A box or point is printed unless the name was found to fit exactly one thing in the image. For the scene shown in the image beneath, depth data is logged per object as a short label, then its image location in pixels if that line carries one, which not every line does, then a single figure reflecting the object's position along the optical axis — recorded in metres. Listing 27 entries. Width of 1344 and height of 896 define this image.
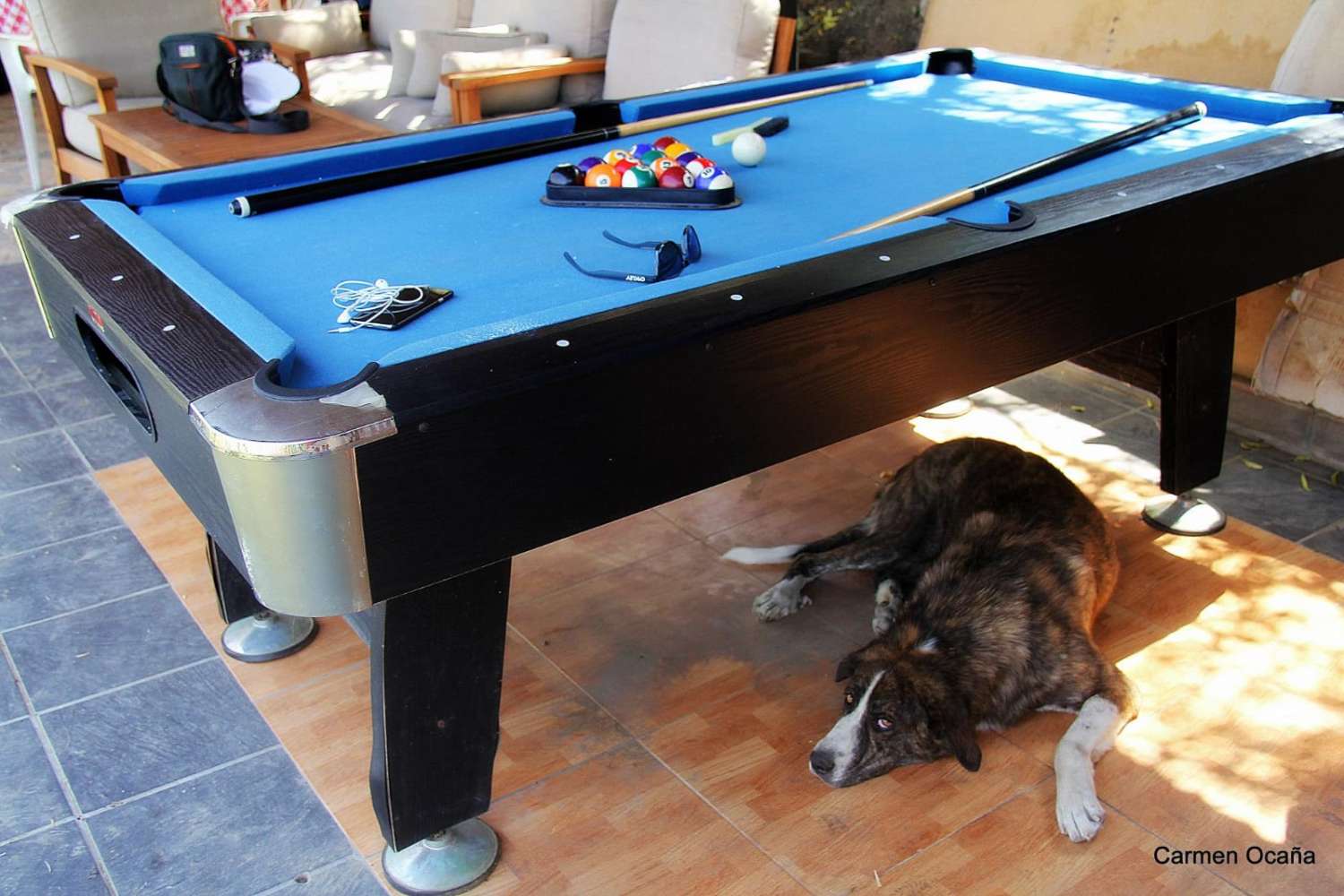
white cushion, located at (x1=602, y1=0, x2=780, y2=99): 4.19
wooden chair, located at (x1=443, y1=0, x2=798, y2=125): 4.22
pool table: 1.46
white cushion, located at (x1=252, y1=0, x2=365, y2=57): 5.84
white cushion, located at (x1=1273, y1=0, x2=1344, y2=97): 3.00
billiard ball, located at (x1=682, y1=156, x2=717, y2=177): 2.30
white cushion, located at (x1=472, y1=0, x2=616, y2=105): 4.86
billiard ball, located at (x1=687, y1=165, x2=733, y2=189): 2.28
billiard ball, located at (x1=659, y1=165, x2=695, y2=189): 2.31
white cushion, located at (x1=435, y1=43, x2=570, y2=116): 4.47
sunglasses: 1.87
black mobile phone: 1.71
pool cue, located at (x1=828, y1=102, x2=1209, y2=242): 2.12
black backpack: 4.24
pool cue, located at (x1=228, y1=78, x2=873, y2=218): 2.23
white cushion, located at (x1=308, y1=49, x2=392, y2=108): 5.39
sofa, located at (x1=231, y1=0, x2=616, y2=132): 4.73
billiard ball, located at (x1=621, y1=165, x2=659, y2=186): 2.30
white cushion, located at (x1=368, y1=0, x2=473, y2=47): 5.85
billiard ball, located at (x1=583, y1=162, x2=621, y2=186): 2.31
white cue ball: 2.53
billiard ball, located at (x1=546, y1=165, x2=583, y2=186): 2.33
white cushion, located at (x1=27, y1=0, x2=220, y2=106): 5.00
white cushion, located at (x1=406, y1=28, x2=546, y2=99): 4.95
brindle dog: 2.07
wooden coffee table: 3.93
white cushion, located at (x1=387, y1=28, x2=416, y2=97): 5.11
